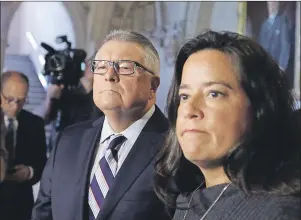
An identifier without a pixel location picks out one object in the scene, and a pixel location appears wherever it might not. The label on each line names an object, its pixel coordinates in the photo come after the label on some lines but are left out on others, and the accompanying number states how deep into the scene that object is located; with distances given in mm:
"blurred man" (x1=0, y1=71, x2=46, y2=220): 2658
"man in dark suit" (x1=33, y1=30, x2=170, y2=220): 1538
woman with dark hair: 1036
